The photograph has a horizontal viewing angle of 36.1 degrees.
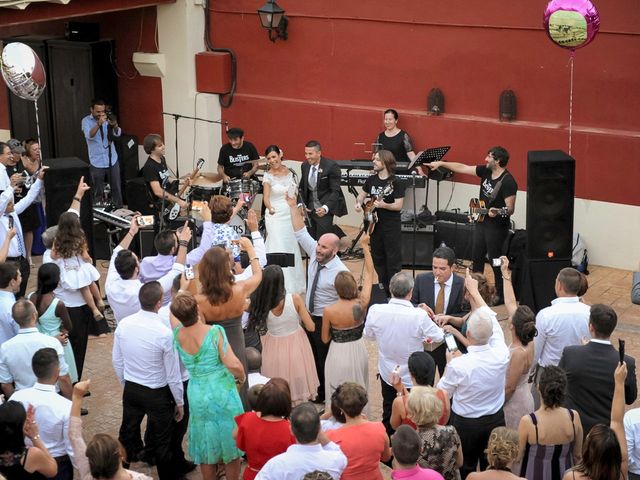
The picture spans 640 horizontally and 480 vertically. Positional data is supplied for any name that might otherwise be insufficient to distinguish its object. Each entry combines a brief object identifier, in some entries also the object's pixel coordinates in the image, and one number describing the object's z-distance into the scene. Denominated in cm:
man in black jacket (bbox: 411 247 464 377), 739
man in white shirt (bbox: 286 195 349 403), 751
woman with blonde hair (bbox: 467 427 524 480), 508
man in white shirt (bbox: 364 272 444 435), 657
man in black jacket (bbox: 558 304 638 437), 603
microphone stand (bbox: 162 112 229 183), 1384
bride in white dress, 1041
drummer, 1252
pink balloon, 998
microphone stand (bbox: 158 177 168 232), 1144
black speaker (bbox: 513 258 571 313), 924
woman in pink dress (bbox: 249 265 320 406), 694
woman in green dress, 606
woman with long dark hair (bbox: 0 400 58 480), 511
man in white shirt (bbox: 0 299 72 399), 626
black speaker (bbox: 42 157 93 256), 945
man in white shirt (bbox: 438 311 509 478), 591
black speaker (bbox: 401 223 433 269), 1168
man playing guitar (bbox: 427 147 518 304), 1010
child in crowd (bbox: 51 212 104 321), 766
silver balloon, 1081
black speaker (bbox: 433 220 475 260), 1171
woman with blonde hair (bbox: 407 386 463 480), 539
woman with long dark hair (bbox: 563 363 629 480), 494
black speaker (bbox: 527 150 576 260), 909
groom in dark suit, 1088
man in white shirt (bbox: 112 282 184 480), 633
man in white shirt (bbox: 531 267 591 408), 670
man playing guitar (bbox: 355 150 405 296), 1019
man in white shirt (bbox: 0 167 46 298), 923
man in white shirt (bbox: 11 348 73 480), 560
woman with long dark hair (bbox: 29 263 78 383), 697
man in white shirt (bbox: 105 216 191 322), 714
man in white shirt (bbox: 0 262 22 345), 683
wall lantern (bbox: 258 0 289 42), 1354
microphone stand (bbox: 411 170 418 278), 1120
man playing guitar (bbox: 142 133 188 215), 1159
